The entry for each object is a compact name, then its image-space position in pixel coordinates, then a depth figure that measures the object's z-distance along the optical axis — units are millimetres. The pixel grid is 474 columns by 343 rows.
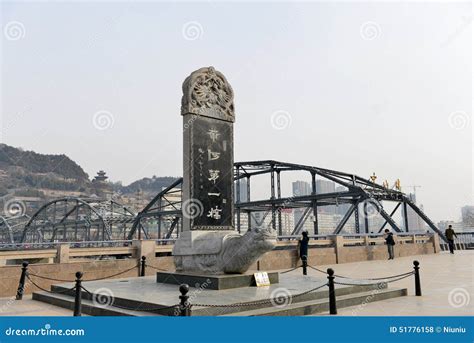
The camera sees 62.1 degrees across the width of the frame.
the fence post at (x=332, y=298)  7527
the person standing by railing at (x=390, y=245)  22609
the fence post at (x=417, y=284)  9586
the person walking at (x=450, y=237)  25734
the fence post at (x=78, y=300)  7504
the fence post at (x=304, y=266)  13802
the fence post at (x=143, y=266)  13555
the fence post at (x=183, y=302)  5969
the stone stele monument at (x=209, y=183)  9749
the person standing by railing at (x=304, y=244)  17016
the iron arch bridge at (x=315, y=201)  44500
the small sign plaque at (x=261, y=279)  9591
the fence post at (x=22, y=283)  10242
